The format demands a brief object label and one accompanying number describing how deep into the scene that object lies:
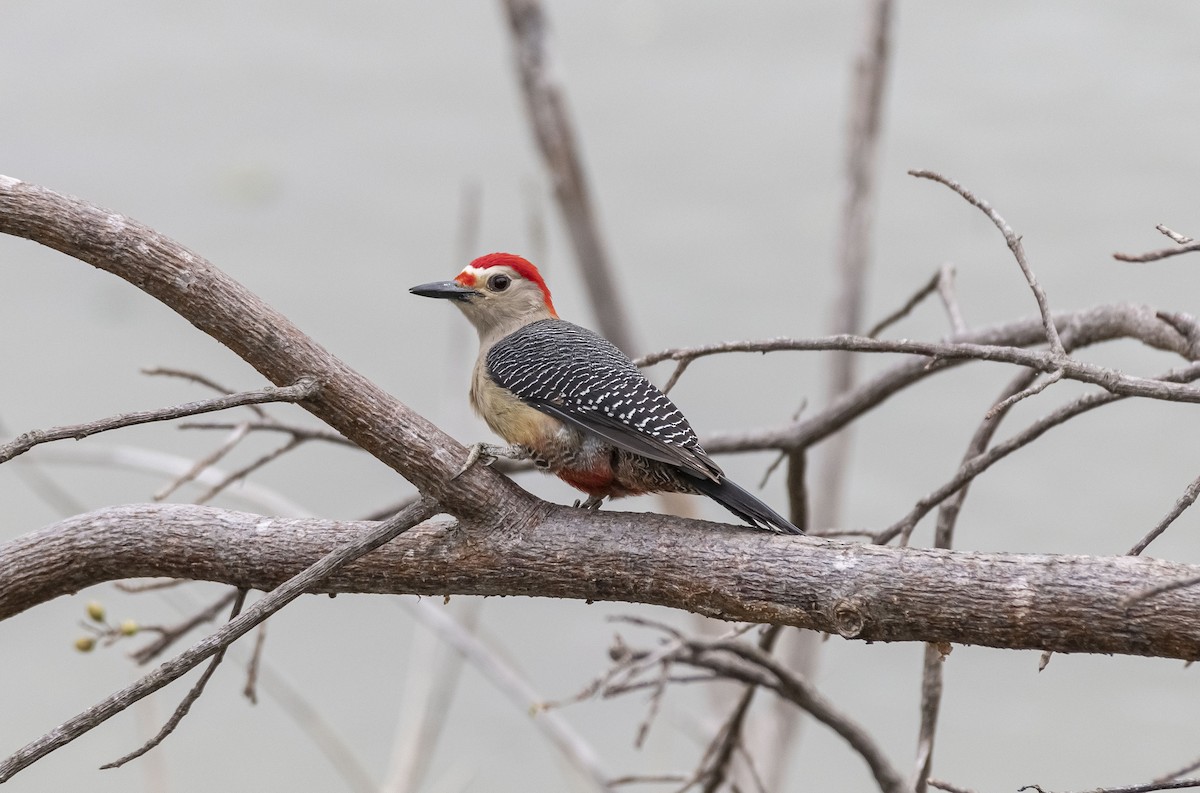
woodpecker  4.95
